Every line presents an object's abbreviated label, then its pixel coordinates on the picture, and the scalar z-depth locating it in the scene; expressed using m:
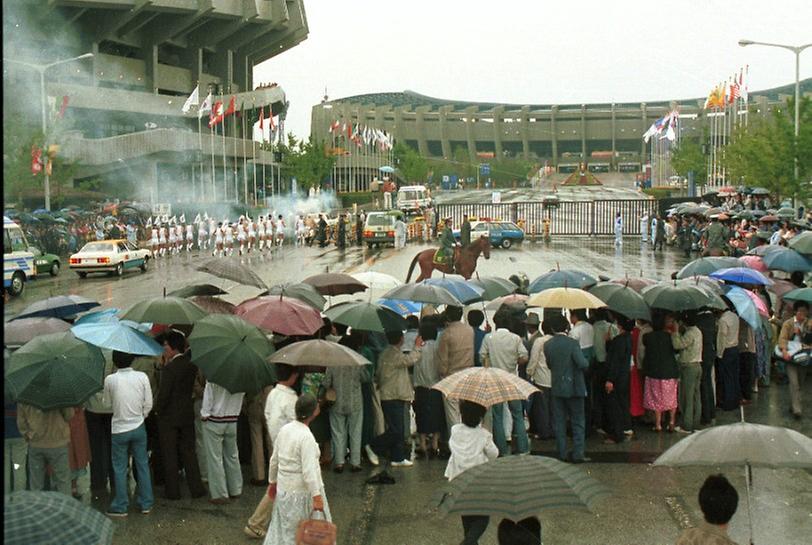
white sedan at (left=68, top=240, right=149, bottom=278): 33.97
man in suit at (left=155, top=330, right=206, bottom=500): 9.66
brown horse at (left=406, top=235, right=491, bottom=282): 25.42
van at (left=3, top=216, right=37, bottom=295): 28.36
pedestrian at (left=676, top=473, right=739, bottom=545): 5.48
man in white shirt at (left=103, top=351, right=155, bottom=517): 9.02
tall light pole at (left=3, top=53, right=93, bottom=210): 44.64
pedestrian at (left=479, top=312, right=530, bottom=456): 10.80
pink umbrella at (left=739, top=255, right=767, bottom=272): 17.27
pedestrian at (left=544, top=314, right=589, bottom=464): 10.56
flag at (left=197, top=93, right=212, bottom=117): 59.31
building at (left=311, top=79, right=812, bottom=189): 155.75
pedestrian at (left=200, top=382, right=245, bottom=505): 9.32
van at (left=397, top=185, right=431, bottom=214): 69.25
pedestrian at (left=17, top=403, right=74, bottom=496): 8.48
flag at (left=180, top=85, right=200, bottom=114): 57.41
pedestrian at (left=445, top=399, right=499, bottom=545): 7.39
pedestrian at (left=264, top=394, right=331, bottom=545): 7.04
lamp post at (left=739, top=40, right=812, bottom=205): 41.19
